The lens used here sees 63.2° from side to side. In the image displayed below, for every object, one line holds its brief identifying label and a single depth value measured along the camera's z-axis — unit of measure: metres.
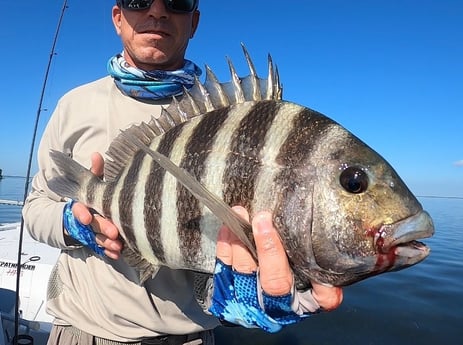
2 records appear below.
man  0.58
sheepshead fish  0.37
